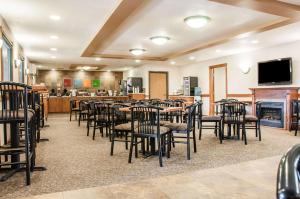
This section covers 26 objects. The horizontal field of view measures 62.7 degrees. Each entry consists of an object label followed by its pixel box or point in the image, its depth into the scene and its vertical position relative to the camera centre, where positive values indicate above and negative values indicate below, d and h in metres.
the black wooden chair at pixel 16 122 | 2.58 -0.31
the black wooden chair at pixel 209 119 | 5.09 -0.52
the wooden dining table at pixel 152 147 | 3.84 -0.83
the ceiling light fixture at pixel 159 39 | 6.50 +1.48
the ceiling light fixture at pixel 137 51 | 8.13 +1.48
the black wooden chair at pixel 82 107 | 7.52 -0.39
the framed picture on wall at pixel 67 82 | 15.05 +0.83
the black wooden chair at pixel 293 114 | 6.36 -0.54
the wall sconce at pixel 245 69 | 8.32 +0.86
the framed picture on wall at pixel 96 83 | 15.60 +0.78
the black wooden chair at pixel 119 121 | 3.79 -0.50
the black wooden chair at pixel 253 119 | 5.04 -0.52
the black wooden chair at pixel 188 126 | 3.68 -0.48
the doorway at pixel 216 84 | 10.21 +0.43
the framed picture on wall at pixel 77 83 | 15.24 +0.77
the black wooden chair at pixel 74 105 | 8.80 -0.37
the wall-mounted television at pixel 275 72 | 6.94 +0.65
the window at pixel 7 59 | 5.65 +0.90
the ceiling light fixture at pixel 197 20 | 4.81 +1.46
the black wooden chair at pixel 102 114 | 5.16 -0.42
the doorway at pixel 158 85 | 12.48 +0.50
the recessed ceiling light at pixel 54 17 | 4.88 +1.58
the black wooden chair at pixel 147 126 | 3.32 -0.42
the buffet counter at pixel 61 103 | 11.99 -0.36
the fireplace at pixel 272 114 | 6.85 -0.59
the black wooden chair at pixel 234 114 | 4.80 -0.41
